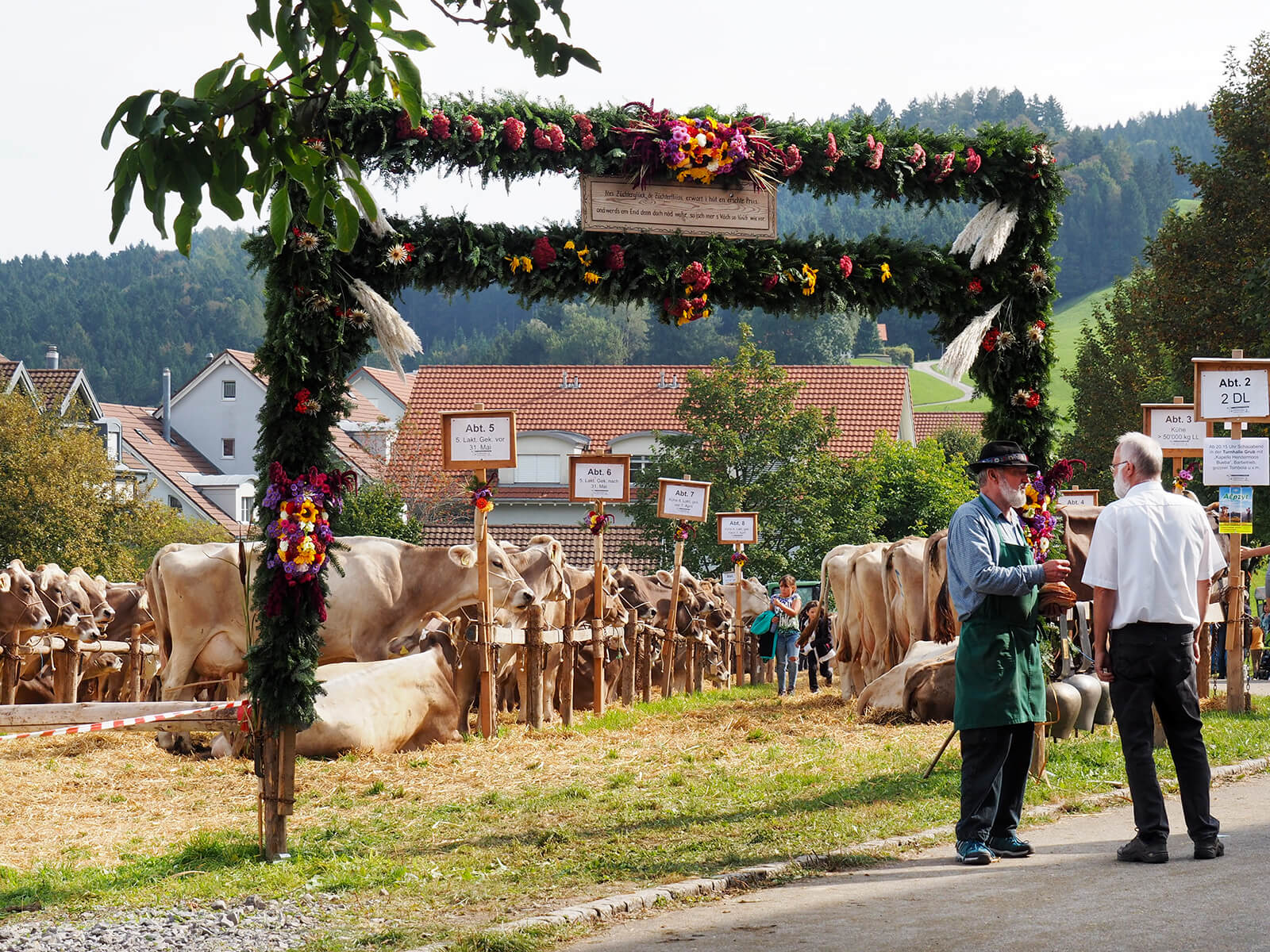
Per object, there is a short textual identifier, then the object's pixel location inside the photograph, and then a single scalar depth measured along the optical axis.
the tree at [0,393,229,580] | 35.56
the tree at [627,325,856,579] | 41.91
